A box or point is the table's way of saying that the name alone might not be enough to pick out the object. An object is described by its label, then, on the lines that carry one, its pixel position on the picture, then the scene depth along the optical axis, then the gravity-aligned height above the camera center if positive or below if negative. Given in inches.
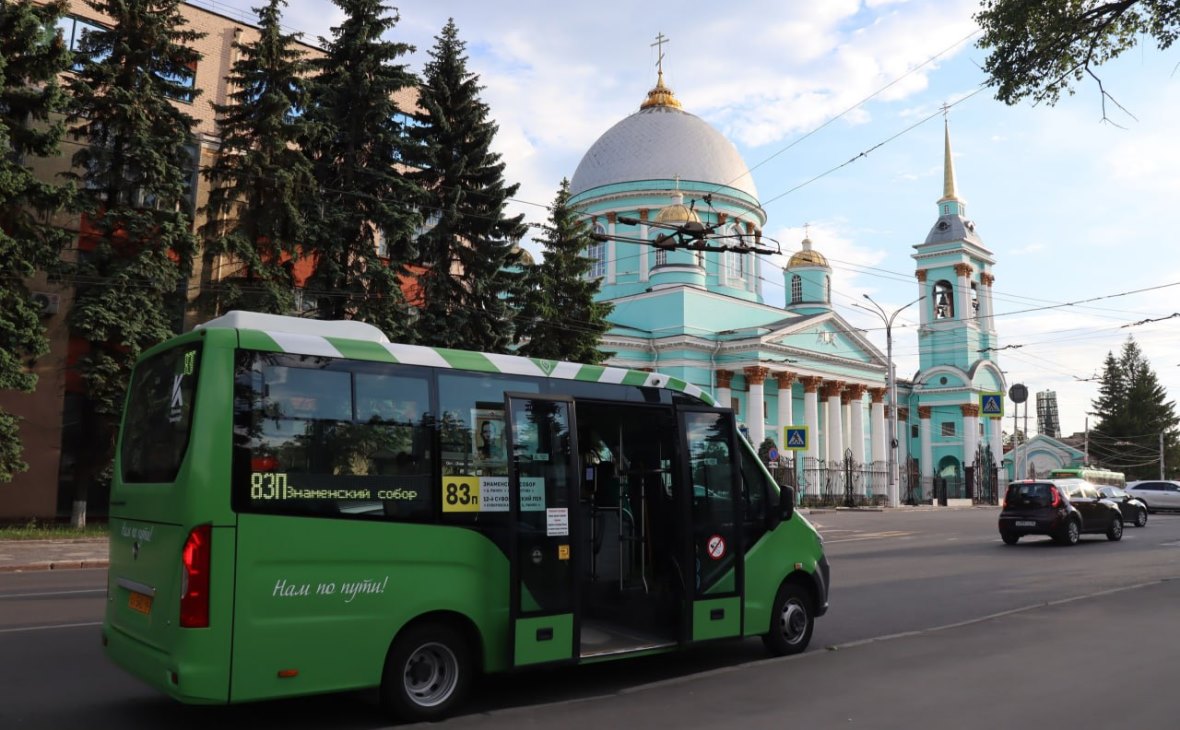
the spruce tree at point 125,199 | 858.1 +263.6
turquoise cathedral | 2057.1 +381.4
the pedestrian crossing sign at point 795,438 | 1354.6 +46.8
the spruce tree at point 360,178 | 981.2 +321.8
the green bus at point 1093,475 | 1744.0 -8.4
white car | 1667.1 -43.5
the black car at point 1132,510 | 1196.5 -51.0
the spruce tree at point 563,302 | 1213.1 +228.3
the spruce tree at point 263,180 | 936.9 +296.5
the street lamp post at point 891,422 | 1809.2 +92.9
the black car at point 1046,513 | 826.8 -38.5
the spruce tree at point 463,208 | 1087.6 +312.6
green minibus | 219.6 -15.2
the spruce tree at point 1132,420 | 3398.1 +192.9
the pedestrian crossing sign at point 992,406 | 1862.0 +131.2
